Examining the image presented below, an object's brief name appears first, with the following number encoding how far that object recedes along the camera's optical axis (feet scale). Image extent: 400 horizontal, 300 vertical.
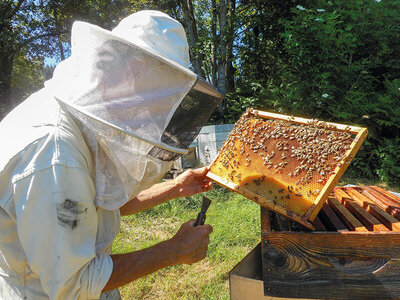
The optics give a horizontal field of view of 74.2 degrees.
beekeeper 3.59
